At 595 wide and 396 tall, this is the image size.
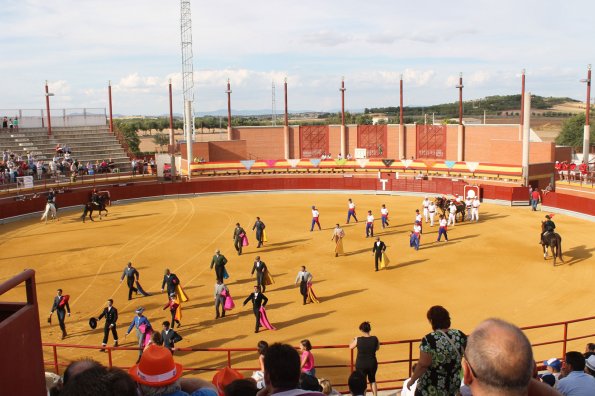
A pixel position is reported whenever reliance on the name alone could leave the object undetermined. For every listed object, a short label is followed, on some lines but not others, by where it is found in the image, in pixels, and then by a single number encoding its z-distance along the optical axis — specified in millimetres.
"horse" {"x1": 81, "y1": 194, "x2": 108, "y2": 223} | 34125
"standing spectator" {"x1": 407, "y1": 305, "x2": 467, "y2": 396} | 5379
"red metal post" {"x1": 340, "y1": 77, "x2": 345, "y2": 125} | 63556
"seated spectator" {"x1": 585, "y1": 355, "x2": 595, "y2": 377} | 8156
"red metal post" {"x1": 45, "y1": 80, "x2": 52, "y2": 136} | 50828
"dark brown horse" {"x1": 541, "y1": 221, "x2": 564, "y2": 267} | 22484
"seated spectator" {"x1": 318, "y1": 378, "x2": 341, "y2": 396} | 7980
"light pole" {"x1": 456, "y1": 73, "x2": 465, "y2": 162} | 56656
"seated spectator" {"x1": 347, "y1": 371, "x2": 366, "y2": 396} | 7598
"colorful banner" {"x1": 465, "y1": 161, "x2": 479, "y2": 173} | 48781
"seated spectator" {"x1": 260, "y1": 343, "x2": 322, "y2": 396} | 3834
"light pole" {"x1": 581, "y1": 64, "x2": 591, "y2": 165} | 48344
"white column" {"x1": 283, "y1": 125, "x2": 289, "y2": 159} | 65125
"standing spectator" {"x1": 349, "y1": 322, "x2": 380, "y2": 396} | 9914
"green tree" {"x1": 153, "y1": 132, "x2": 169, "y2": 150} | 118750
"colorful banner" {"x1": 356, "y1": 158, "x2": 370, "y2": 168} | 55375
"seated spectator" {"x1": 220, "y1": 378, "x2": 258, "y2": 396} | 4355
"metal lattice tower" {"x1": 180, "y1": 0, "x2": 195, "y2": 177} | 52406
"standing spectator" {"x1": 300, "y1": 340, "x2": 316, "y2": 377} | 10320
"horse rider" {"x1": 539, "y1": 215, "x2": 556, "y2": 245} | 22823
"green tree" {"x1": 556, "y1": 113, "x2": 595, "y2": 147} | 83375
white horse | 34000
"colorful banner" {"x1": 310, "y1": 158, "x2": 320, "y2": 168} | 55531
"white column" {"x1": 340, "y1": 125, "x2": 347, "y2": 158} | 63625
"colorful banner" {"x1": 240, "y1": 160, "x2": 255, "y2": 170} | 54012
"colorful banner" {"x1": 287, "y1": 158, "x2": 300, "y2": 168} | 55372
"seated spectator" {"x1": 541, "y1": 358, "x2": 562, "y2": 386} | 9086
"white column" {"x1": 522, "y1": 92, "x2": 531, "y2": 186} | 39812
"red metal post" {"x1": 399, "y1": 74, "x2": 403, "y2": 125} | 61031
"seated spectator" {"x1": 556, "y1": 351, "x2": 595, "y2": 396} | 6461
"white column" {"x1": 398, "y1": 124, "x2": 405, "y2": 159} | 61438
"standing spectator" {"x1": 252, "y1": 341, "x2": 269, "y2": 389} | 7671
